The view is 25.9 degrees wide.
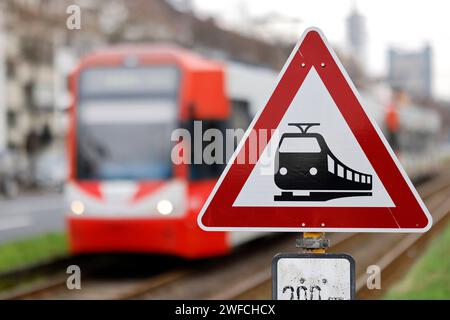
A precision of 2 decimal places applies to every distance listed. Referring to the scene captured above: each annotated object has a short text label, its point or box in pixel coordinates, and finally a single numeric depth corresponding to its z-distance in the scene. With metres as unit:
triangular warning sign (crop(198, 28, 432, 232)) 3.22
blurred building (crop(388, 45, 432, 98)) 38.56
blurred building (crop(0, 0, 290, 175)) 47.94
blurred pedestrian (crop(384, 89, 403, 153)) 26.80
